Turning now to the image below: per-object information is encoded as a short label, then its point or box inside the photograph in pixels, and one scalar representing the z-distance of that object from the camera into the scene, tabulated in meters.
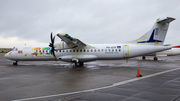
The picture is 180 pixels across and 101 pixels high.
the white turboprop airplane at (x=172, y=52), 37.82
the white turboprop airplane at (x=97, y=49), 19.38
